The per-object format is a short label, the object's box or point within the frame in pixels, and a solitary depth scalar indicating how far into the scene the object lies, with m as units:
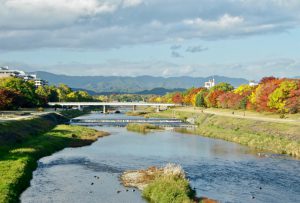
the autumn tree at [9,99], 144.75
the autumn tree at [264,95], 131.88
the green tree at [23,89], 176.21
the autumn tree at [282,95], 124.75
